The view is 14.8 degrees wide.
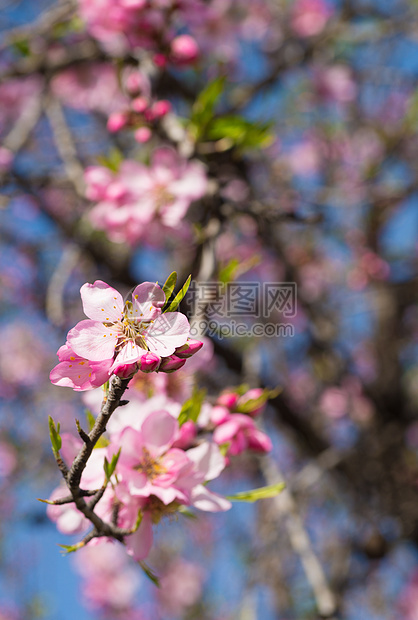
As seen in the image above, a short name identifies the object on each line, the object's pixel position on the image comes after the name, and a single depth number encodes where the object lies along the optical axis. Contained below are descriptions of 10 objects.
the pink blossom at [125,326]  0.52
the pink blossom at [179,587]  3.82
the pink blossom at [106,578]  3.73
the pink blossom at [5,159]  0.85
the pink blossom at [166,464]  0.55
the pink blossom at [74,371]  0.52
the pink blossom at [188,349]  0.52
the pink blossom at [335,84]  2.93
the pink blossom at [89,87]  2.18
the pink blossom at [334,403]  2.27
